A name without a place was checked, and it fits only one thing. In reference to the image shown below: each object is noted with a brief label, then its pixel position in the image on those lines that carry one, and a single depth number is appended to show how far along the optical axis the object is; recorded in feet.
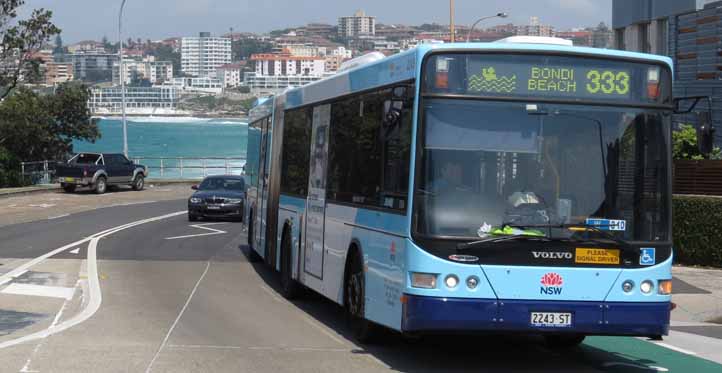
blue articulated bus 31.81
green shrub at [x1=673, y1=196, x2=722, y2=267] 63.05
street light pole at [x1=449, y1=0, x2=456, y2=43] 110.87
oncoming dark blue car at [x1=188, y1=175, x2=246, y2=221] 101.81
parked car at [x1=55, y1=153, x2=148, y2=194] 146.72
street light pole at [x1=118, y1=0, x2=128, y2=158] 180.24
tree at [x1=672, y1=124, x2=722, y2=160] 70.18
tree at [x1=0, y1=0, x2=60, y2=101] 160.66
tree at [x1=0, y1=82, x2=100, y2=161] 164.96
